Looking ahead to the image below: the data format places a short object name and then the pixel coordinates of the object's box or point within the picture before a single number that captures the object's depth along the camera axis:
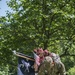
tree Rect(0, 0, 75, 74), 26.92
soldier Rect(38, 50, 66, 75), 12.49
